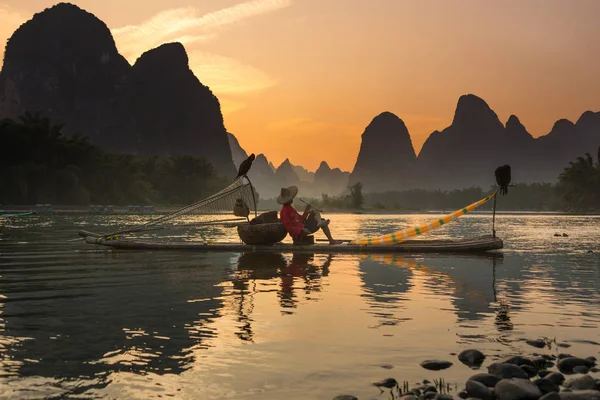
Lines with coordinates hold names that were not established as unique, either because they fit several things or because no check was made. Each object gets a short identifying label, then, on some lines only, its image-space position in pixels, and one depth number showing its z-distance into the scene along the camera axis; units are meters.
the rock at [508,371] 5.99
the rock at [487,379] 5.79
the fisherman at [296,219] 19.05
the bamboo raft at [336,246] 19.14
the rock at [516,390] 5.37
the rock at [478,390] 5.51
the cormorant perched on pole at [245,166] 19.94
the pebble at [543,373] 6.19
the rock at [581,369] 6.33
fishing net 20.88
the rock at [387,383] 5.91
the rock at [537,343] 7.47
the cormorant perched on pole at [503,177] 18.66
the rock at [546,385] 5.71
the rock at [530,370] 6.27
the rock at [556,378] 5.93
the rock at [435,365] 6.50
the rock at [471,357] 6.65
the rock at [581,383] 5.66
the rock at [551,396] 5.20
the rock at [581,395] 5.26
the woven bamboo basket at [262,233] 19.38
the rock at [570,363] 6.41
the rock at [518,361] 6.44
